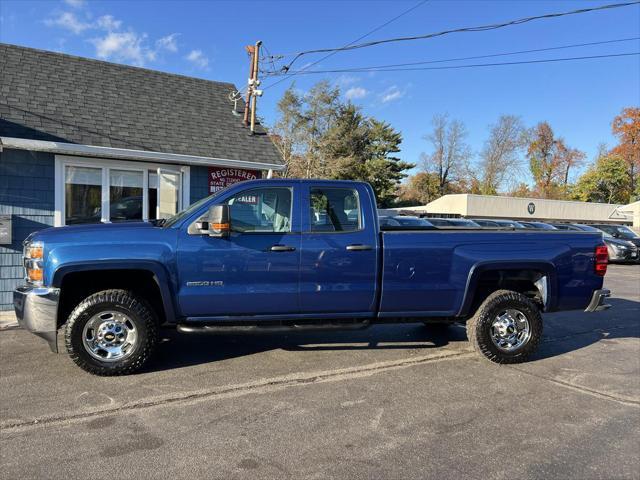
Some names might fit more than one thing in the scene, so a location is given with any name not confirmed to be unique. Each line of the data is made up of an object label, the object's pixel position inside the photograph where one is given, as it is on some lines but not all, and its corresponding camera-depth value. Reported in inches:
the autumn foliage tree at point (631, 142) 2315.5
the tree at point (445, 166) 2529.5
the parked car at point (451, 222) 739.7
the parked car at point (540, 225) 772.6
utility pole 424.4
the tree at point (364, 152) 1672.0
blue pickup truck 173.9
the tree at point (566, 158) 2549.2
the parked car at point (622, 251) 737.6
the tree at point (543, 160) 2539.4
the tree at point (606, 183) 2178.9
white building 1434.5
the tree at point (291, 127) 1584.6
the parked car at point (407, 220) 349.1
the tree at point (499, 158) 2489.8
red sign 362.3
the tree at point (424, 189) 2534.4
